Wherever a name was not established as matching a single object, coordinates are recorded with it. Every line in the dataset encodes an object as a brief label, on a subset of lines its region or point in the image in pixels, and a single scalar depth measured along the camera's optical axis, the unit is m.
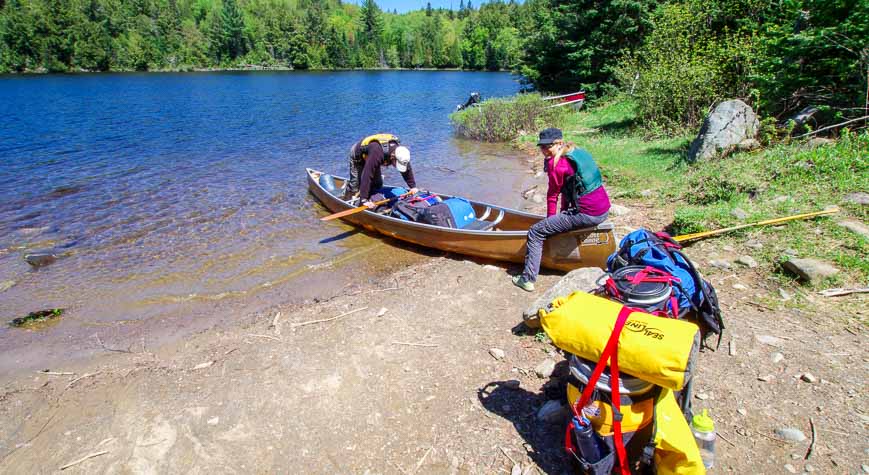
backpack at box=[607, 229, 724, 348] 3.80
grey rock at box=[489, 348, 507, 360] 5.00
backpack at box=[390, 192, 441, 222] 8.84
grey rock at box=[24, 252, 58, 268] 8.71
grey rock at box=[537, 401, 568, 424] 3.85
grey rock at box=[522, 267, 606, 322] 5.20
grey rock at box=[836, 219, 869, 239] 5.73
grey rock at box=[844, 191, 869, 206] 6.39
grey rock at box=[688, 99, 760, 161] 9.64
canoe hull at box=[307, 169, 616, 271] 6.52
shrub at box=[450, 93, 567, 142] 19.44
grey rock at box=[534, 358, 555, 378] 4.55
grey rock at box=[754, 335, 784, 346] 4.50
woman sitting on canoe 5.94
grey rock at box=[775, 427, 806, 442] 3.46
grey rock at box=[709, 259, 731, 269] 5.97
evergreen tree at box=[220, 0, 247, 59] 105.44
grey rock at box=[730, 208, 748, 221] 6.81
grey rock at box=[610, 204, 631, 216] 8.77
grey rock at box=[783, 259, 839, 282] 5.18
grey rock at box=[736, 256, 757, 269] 5.83
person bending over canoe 9.03
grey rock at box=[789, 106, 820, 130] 9.25
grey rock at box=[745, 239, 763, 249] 6.12
